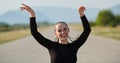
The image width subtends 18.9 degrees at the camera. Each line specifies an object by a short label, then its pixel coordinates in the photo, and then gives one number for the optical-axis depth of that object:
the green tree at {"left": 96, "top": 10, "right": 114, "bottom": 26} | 111.53
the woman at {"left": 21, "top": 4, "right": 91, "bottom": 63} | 3.83
